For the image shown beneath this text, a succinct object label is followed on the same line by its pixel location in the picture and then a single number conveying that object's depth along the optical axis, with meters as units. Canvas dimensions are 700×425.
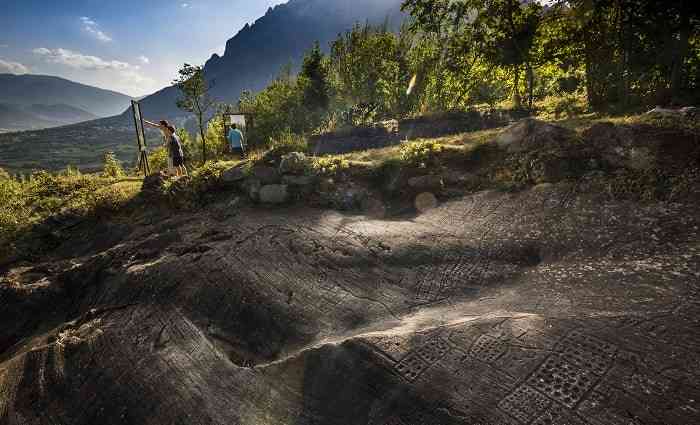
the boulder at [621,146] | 8.30
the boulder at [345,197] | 10.87
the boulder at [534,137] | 9.82
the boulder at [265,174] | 11.71
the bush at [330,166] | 11.73
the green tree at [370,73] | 31.83
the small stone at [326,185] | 11.29
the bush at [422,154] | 11.58
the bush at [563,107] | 18.84
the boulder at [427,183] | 10.74
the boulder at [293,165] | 11.79
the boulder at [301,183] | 11.36
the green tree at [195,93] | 24.09
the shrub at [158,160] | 26.00
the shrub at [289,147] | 13.20
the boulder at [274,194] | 11.19
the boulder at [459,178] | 10.51
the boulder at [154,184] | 13.04
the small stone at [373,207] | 10.47
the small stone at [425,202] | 10.20
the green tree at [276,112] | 28.98
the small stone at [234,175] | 12.16
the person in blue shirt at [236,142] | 19.08
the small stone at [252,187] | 11.38
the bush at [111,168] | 20.39
